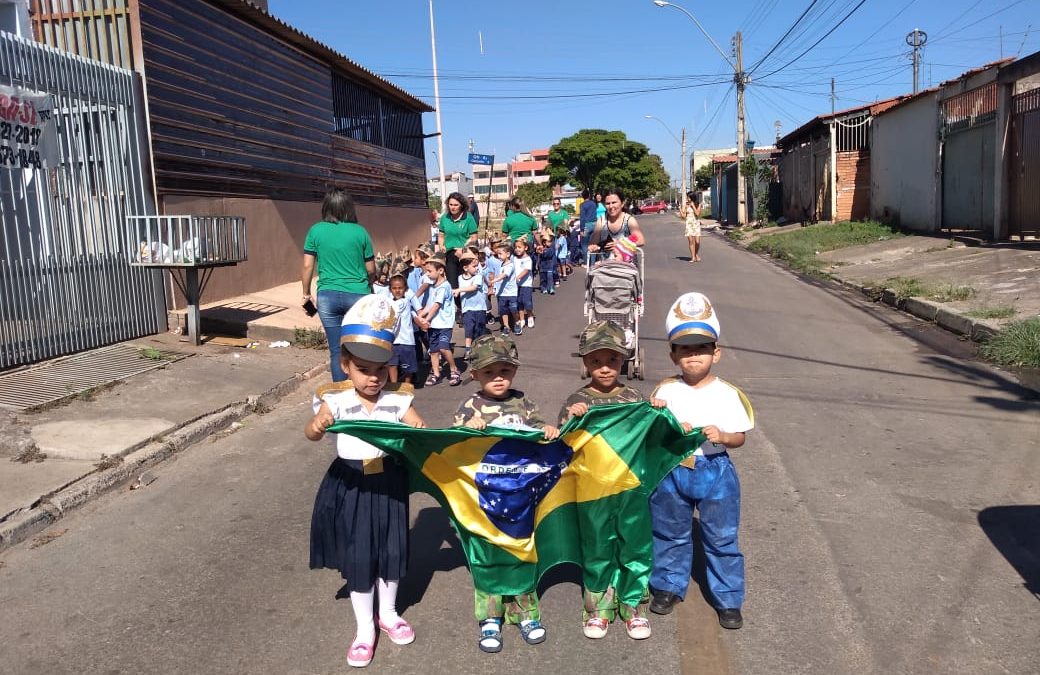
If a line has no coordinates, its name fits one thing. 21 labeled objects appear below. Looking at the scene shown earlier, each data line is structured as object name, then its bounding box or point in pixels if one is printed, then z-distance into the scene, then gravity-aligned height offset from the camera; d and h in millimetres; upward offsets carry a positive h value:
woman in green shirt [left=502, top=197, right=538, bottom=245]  14406 -59
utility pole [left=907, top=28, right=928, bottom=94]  52000 +9845
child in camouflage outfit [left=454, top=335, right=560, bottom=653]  3631 -873
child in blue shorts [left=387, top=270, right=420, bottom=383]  8055 -1037
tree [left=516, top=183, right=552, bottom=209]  65400 +1915
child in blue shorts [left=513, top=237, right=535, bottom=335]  12078 -1005
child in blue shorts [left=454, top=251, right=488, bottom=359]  9602 -867
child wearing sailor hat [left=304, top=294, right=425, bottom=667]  3471 -1082
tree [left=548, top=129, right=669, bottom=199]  84812 +5280
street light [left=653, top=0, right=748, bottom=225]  33938 +4927
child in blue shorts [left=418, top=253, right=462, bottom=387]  8805 -946
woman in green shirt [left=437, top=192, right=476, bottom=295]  11023 -83
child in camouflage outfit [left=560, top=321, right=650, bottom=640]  3629 -1620
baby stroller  8328 -777
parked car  78750 +551
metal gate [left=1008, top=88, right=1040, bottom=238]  15883 +551
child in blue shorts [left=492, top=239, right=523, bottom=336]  11477 -868
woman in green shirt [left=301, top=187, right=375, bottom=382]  7141 -290
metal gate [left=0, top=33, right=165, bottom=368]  8438 +185
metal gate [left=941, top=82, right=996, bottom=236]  18078 +863
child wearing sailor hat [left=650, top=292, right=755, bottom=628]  3617 -1118
